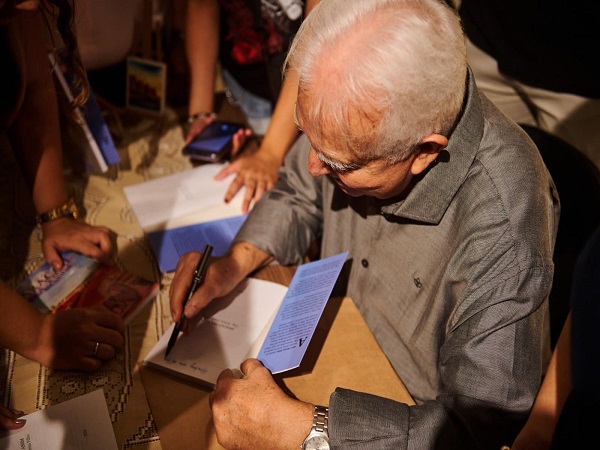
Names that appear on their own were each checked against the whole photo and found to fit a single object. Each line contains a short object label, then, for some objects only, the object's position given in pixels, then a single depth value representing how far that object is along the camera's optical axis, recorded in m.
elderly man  1.01
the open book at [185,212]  1.56
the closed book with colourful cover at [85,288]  1.36
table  1.12
